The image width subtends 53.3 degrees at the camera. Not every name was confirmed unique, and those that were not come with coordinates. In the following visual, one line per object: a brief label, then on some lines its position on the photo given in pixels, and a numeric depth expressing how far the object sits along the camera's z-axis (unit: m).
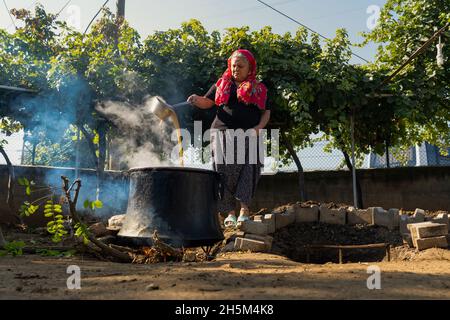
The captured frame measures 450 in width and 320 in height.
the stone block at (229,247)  4.21
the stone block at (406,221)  5.00
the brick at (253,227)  4.44
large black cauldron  3.86
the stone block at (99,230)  4.67
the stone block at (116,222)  5.23
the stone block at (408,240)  4.69
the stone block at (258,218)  4.93
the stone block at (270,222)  4.95
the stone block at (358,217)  5.32
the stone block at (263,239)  4.38
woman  4.68
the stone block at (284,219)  5.22
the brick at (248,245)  4.21
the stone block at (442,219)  4.93
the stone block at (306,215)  5.46
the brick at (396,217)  5.17
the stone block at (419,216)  5.09
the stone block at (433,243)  4.38
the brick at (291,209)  5.44
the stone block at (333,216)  5.40
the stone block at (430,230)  4.45
